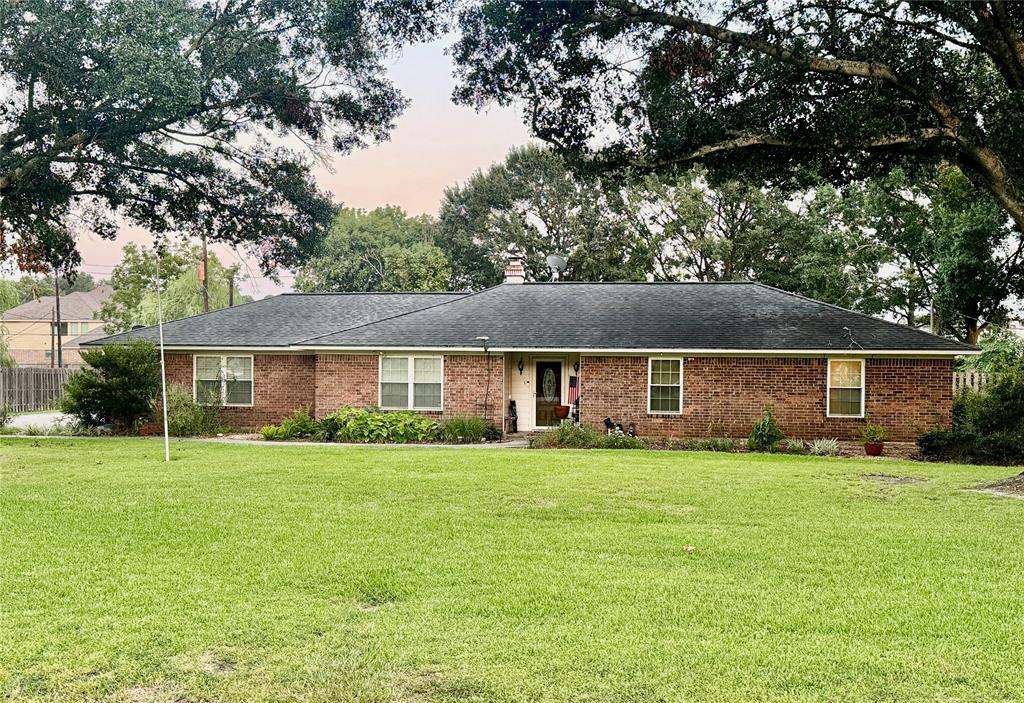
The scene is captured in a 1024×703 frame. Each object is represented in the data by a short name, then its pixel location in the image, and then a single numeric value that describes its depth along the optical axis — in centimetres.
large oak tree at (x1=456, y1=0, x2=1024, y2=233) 1365
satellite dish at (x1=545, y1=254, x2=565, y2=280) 2872
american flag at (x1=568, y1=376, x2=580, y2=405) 2339
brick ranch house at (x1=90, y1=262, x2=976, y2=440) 2092
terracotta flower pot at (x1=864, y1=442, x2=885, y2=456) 1908
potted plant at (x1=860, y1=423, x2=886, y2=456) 1909
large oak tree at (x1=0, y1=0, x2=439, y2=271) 1652
